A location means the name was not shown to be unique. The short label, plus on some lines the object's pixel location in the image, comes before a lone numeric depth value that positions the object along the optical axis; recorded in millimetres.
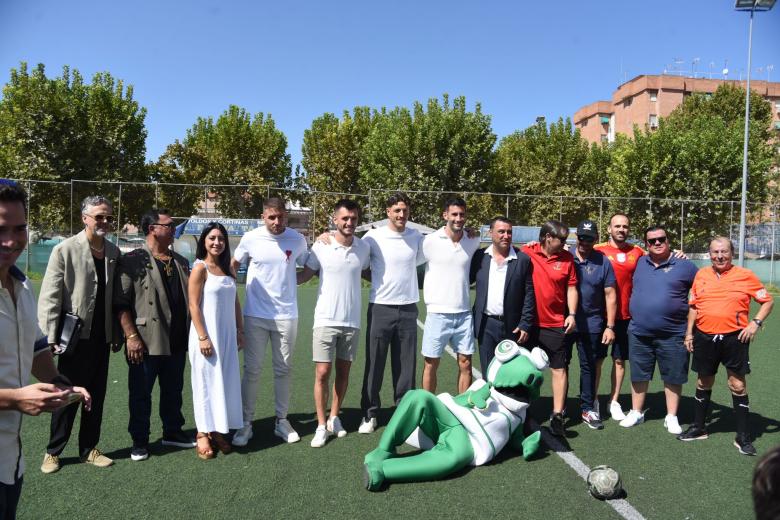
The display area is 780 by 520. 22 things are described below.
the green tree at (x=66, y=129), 23938
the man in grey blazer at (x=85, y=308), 4082
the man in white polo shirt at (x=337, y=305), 4922
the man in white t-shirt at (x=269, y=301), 4789
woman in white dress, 4363
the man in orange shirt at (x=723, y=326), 4855
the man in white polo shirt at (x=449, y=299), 5215
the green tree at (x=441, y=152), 26500
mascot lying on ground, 3988
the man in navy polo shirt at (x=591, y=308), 5414
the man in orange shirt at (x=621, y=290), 5641
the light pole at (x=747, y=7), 18848
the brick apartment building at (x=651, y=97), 59906
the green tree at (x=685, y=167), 24781
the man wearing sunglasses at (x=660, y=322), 5191
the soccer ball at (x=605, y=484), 3729
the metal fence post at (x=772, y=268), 20223
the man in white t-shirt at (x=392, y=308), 5102
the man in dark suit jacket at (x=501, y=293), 5062
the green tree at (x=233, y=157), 33219
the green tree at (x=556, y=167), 32531
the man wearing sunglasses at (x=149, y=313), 4340
